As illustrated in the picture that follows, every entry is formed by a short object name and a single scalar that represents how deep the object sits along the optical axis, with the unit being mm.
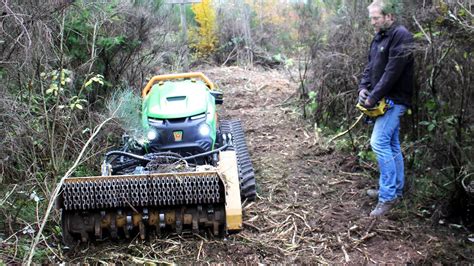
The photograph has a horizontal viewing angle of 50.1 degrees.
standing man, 4539
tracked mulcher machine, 4297
